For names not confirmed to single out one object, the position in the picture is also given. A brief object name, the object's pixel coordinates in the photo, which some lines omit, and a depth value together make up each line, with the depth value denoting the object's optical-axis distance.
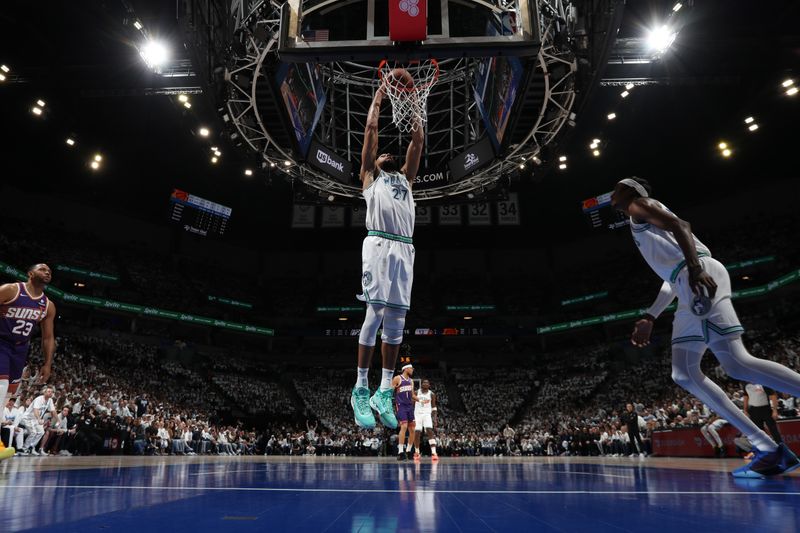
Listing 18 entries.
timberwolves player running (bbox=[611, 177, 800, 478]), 3.86
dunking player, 4.46
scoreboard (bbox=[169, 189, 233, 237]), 27.86
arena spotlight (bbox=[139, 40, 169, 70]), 14.13
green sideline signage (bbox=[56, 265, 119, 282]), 29.09
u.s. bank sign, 14.50
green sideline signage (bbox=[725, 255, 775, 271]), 28.17
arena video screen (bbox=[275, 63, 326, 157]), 12.44
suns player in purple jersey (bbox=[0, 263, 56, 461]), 5.30
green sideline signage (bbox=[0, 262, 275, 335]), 26.96
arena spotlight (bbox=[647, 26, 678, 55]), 13.32
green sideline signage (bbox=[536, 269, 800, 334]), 25.91
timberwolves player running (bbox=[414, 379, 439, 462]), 11.57
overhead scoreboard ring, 11.41
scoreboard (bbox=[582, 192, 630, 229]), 27.91
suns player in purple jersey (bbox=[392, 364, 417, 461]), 10.38
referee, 8.16
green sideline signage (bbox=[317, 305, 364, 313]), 37.75
